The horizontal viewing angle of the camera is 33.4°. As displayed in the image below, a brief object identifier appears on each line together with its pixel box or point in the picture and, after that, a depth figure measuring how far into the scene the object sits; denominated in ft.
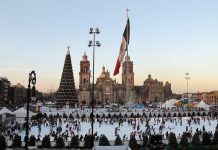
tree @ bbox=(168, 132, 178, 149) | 115.96
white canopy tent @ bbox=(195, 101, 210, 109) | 295.89
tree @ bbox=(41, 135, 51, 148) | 119.00
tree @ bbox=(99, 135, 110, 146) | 117.29
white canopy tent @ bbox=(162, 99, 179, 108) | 326.57
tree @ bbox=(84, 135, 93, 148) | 119.17
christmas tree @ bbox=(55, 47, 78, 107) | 347.15
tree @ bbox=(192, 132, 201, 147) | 117.60
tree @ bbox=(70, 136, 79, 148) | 119.85
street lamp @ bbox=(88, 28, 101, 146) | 109.23
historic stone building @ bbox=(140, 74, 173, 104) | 623.36
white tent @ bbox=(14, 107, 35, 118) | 219.82
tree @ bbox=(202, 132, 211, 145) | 123.03
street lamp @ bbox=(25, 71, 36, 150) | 70.30
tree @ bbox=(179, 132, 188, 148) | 117.39
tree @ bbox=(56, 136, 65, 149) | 118.62
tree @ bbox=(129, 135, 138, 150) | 113.80
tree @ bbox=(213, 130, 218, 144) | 123.67
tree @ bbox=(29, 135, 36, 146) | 122.14
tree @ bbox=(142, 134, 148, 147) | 118.55
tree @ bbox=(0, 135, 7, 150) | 112.09
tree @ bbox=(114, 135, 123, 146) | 116.67
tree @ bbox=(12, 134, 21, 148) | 120.22
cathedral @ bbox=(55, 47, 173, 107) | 524.52
